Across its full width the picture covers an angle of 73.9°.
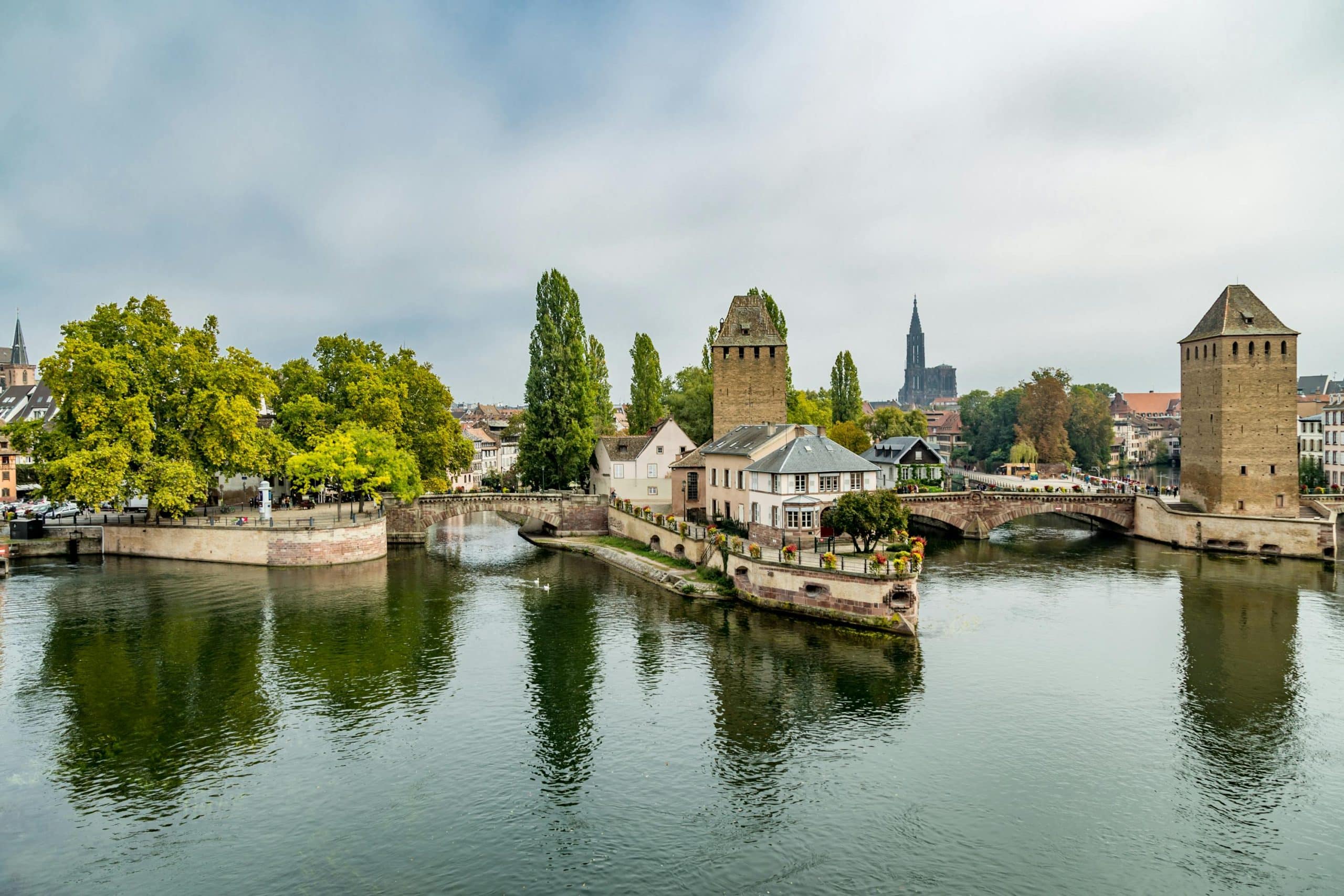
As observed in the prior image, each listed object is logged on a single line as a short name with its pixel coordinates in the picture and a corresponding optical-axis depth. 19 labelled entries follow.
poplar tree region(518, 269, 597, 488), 70.44
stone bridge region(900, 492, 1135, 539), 67.56
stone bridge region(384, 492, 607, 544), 66.56
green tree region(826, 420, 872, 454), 88.38
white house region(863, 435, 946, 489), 81.69
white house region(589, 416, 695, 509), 70.75
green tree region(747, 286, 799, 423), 86.12
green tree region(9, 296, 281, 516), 51.41
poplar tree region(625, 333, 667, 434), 89.12
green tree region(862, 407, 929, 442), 112.19
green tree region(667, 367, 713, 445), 81.25
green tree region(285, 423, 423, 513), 57.75
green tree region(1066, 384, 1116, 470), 123.00
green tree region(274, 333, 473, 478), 64.00
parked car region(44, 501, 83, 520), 67.20
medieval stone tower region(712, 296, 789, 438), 69.06
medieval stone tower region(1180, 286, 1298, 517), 60.06
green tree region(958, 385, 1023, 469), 127.44
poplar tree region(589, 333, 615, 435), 94.44
